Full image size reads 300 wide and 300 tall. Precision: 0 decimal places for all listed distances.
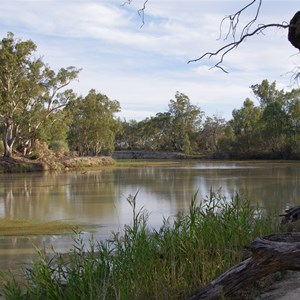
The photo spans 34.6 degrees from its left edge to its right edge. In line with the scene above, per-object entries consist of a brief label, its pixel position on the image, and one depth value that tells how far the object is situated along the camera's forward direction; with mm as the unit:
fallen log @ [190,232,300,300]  3391
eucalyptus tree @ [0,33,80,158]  29719
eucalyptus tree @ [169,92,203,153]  67938
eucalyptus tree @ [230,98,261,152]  52553
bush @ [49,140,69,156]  33500
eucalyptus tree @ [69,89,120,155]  43562
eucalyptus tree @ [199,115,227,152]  66650
